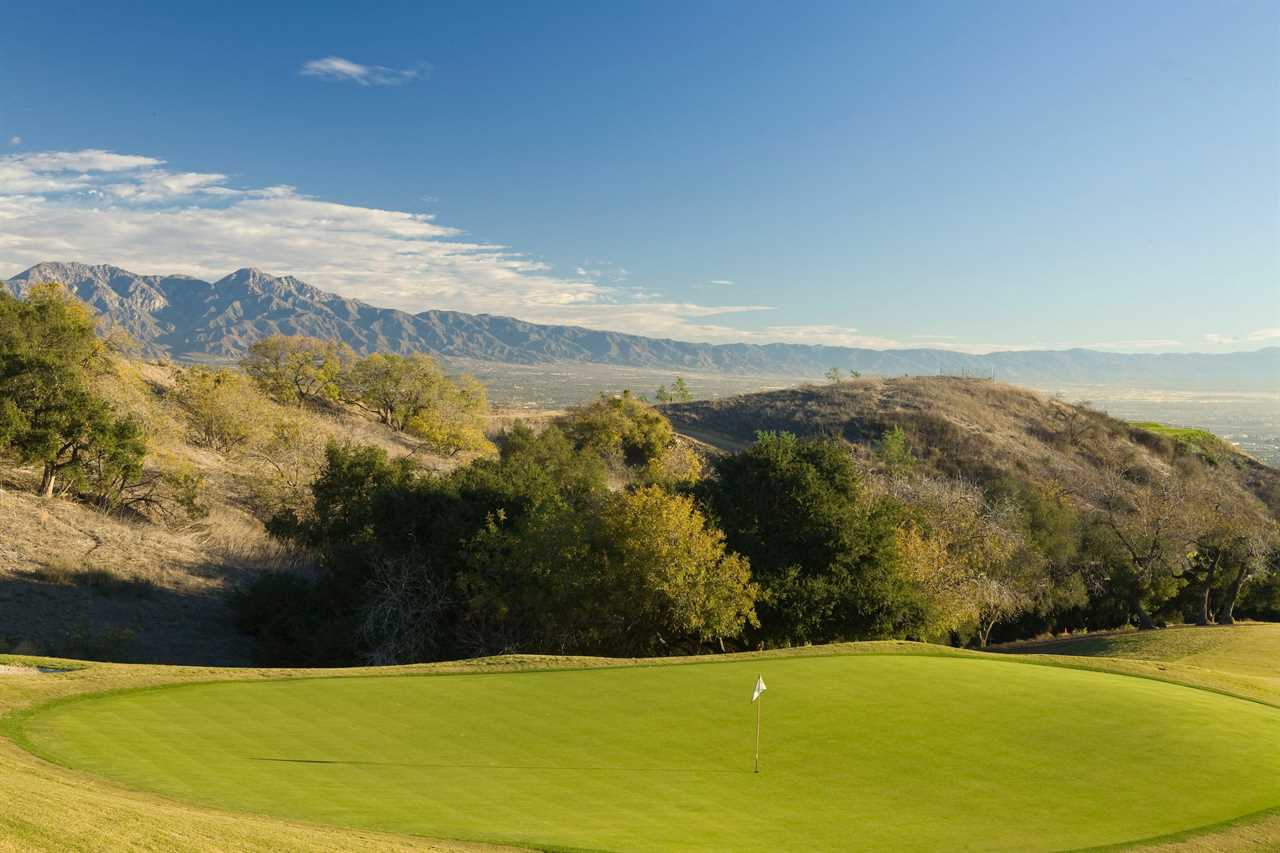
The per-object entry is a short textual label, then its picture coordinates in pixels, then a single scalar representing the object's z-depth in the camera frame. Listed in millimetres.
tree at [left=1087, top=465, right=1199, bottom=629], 42125
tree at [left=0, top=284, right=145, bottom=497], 37344
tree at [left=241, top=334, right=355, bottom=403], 73625
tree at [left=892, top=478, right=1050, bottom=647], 34469
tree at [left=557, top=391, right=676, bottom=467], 70000
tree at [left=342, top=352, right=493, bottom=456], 77062
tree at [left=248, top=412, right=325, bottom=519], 44188
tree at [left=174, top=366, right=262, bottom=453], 57969
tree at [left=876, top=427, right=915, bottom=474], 57688
